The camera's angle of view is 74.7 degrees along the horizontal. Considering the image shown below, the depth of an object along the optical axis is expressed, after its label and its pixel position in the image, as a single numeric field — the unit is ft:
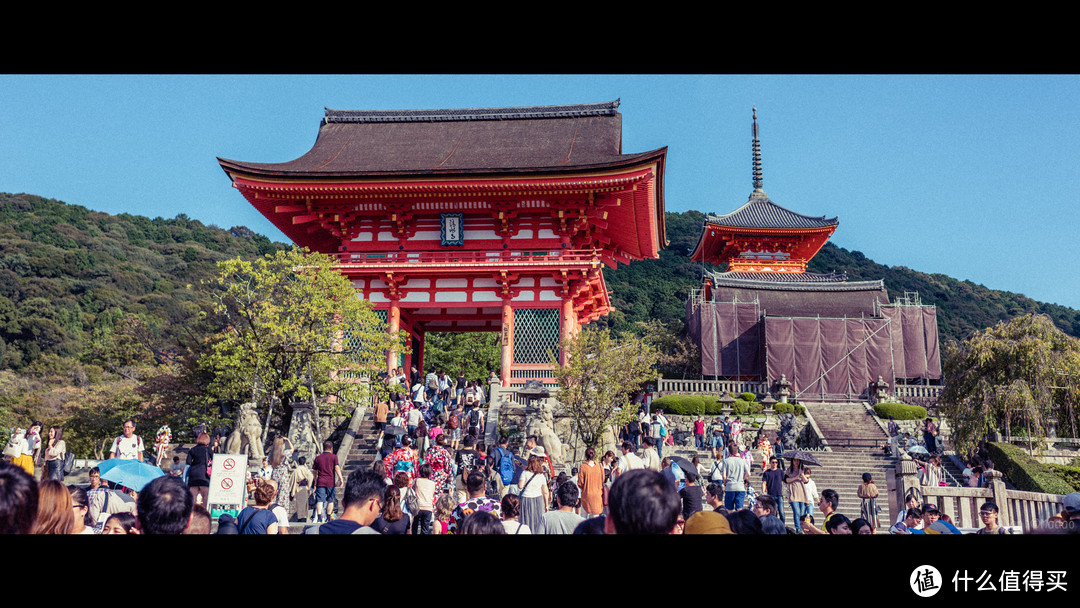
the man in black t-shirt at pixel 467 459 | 40.40
